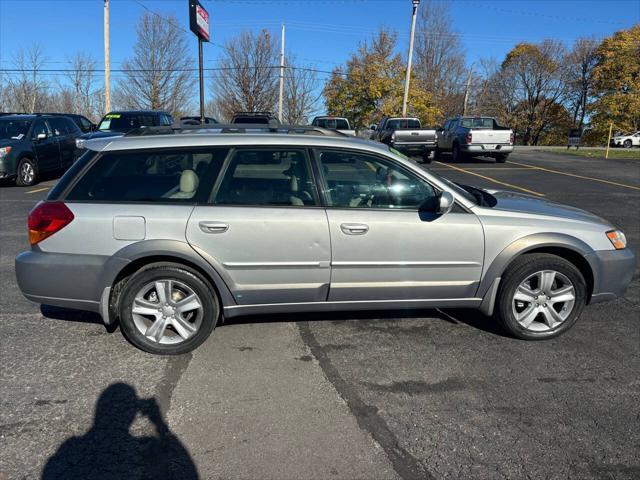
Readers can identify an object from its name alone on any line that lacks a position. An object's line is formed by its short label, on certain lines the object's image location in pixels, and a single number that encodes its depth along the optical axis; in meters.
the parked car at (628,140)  41.78
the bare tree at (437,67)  46.41
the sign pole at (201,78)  13.07
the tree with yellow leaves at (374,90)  36.03
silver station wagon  3.70
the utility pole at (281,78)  32.34
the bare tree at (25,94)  38.06
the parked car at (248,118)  14.70
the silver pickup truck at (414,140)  18.62
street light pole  25.56
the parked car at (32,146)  12.10
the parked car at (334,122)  23.70
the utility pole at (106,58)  22.84
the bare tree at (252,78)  35.19
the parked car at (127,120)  15.52
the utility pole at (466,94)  48.58
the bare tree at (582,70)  48.34
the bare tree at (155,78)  36.06
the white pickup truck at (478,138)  19.75
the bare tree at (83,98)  40.62
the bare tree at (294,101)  39.34
